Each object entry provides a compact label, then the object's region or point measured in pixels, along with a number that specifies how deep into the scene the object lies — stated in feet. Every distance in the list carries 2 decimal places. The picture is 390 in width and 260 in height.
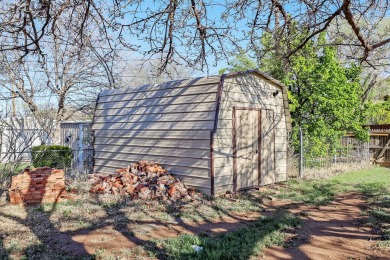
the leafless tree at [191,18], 15.64
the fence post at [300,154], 33.32
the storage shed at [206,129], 23.86
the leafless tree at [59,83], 50.42
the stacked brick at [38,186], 21.24
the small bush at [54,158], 35.35
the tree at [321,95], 35.45
